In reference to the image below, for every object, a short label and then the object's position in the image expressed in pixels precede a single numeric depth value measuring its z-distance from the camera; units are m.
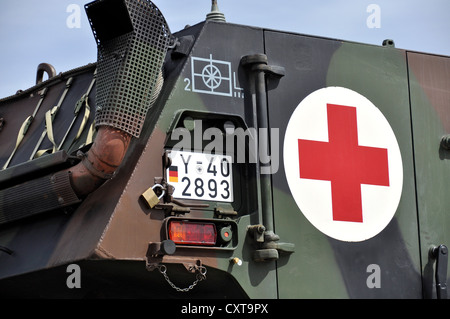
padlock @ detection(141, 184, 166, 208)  6.09
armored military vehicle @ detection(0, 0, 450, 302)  6.17
